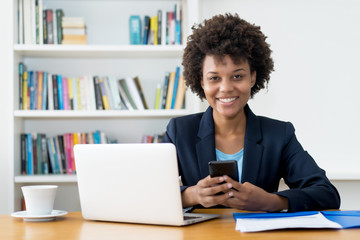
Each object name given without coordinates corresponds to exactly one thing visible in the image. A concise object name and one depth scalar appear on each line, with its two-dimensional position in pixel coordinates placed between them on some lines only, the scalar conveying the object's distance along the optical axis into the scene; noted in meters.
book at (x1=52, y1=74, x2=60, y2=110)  3.07
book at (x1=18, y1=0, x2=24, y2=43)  3.04
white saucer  1.39
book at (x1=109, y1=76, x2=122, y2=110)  3.08
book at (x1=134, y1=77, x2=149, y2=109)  3.15
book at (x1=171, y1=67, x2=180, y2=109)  3.14
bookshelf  3.24
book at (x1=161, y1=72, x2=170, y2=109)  3.15
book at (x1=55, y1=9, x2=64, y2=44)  3.08
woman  1.79
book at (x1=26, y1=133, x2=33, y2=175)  3.06
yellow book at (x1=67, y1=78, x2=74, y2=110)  3.09
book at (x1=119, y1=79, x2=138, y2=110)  3.13
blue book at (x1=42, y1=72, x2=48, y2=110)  3.07
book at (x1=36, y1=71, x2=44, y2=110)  3.07
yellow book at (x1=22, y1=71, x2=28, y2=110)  3.05
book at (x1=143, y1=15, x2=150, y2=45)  3.13
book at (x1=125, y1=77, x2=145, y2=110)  3.11
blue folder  1.25
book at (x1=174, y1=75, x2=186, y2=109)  3.13
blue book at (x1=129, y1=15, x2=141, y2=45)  3.15
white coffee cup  1.39
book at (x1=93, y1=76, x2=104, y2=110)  3.09
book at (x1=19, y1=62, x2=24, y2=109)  3.05
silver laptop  1.23
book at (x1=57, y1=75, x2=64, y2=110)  3.08
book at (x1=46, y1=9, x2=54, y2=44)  3.07
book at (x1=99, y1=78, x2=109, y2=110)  3.09
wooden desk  1.12
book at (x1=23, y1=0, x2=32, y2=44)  3.04
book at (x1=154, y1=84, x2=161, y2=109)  3.17
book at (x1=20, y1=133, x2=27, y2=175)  3.06
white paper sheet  1.16
